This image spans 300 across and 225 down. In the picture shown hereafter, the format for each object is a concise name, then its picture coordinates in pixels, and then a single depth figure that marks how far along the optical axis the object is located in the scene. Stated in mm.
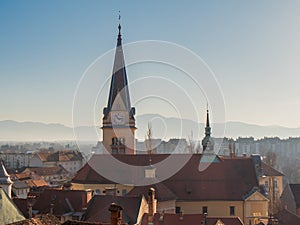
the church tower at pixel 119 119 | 53656
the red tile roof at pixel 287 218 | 42453
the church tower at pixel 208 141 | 51938
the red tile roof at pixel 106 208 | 35906
